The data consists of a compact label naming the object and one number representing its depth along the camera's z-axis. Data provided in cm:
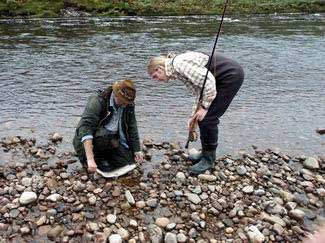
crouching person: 545
